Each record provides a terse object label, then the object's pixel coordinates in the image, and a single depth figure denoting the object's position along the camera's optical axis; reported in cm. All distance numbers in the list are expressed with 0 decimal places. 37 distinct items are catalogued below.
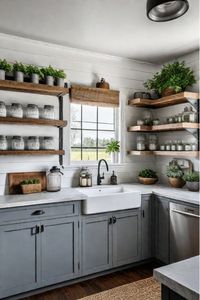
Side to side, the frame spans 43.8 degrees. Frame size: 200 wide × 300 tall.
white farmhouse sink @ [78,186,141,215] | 261
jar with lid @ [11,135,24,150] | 276
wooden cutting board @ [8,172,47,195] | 282
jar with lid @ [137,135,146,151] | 361
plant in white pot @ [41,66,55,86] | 284
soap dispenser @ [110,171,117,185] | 343
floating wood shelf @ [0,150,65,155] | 266
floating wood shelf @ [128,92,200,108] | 308
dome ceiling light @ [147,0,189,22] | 162
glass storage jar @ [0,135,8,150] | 267
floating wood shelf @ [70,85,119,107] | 321
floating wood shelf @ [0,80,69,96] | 263
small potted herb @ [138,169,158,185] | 351
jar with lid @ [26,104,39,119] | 281
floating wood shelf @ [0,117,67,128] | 266
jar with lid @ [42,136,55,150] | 294
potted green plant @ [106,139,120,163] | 343
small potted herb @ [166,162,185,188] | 323
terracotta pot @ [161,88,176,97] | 327
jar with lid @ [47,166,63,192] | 290
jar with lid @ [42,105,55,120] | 291
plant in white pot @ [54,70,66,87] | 291
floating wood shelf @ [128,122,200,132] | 303
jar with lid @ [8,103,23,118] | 271
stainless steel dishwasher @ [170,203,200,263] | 254
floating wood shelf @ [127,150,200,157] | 302
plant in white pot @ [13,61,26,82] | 269
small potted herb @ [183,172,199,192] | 295
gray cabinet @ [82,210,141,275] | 267
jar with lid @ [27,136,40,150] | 284
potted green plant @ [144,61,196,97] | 315
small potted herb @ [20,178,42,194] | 275
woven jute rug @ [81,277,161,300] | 237
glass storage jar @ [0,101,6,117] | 264
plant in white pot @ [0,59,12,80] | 261
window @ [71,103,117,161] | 341
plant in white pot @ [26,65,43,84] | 277
